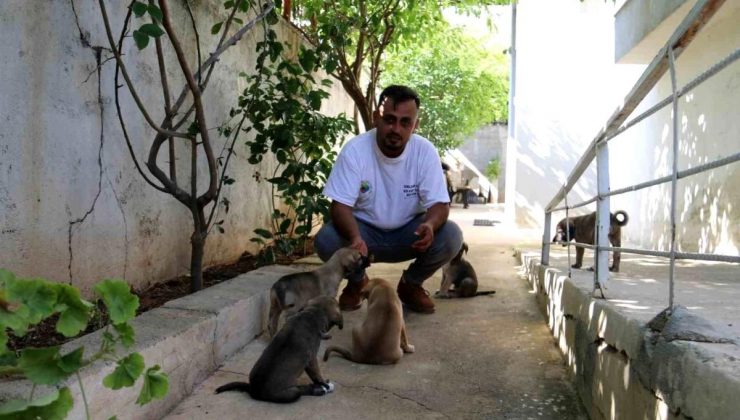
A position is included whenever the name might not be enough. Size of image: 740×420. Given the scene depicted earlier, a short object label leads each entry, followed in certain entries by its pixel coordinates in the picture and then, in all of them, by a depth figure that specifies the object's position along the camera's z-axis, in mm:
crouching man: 4418
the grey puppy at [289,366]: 2875
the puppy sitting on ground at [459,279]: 5395
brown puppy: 3492
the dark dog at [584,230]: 6105
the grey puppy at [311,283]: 3893
